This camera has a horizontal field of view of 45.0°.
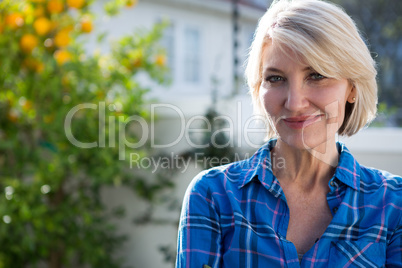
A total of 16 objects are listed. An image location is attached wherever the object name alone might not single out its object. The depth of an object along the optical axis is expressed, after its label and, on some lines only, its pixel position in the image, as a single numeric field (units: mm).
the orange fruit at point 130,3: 3209
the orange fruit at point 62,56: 2990
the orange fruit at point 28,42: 2939
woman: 1278
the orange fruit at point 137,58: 3604
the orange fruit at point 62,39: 3018
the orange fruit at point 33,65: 3047
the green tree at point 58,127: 2996
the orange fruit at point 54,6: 2973
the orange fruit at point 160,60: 3725
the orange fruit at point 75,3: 3021
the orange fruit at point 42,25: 2912
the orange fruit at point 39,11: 2971
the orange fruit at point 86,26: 3226
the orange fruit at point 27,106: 3156
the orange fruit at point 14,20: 2912
